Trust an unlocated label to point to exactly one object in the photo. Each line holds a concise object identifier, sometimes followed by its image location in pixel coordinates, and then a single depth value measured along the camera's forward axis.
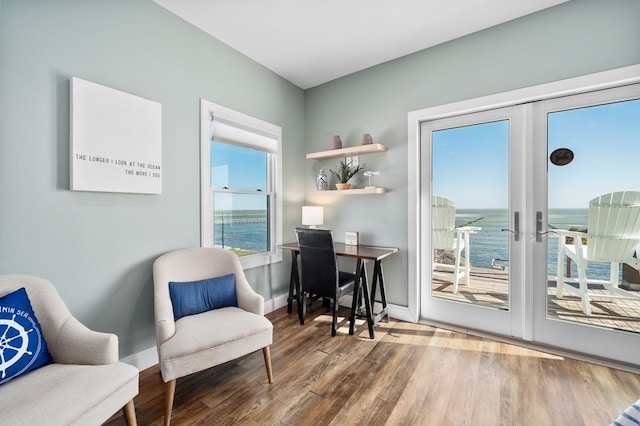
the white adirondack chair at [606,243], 2.01
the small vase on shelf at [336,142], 3.14
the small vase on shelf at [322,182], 3.31
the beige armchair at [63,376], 1.02
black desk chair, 2.48
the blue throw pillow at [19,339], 1.16
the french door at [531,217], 2.04
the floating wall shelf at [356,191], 2.85
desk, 2.51
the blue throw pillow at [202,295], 1.92
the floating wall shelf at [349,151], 2.84
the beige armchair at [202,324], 1.51
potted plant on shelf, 3.11
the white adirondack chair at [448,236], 2.66
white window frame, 2.45
